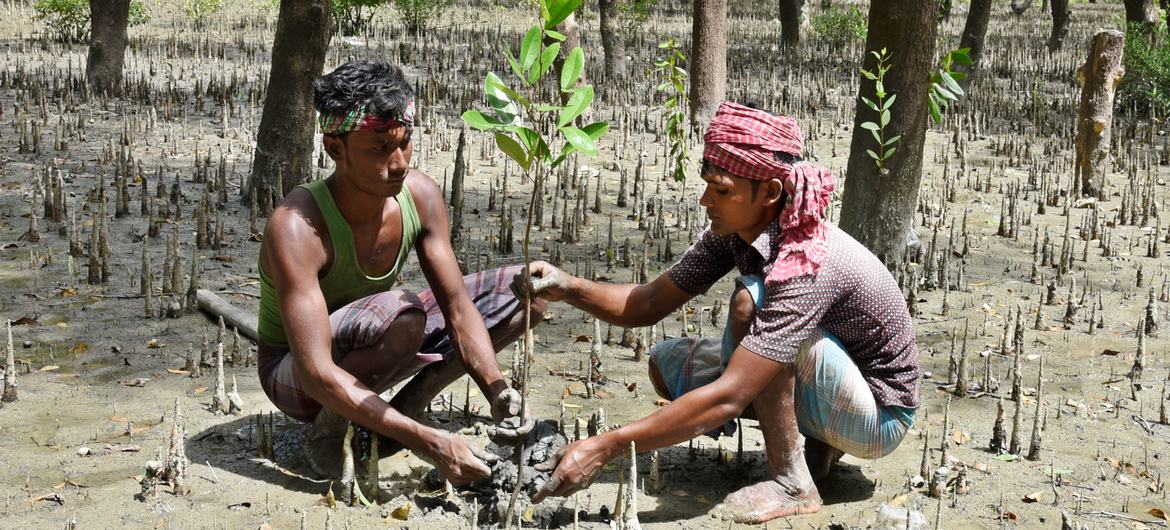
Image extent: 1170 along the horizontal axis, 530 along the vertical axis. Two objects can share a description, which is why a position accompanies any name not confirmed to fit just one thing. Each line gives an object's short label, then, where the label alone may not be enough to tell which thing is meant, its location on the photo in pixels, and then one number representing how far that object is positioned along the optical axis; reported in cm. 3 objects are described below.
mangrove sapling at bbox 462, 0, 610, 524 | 270
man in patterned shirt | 326
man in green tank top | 331
